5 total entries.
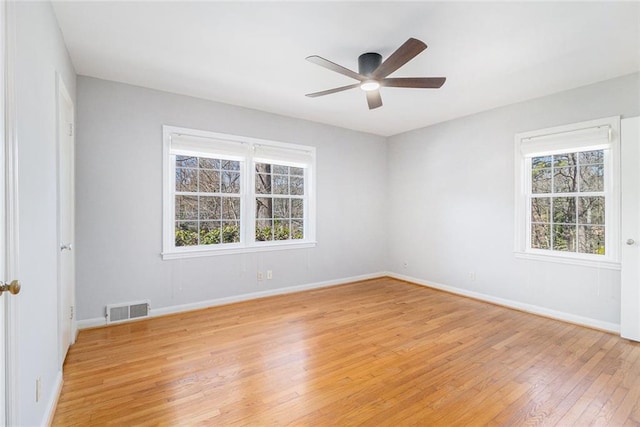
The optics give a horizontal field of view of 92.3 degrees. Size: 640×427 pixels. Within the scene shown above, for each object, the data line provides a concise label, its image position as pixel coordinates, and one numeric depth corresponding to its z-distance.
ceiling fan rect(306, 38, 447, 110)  2.36
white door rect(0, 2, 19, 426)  1.26
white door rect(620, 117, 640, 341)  3.11
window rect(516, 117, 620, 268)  3.38
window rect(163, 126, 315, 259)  3.87
